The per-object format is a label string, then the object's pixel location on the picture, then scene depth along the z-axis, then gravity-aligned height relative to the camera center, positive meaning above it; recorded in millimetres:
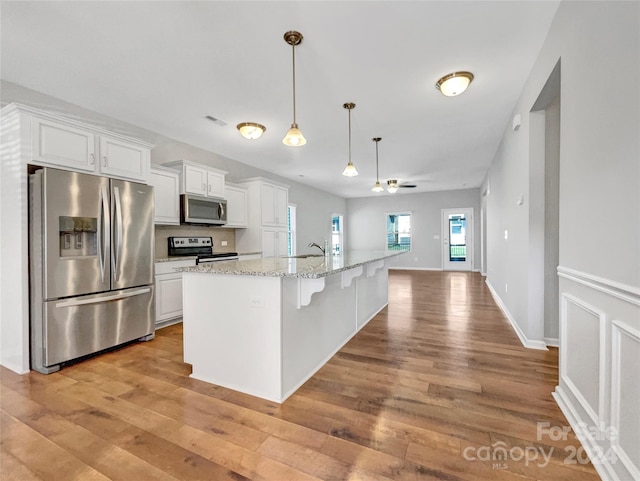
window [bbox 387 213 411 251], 9875 +156
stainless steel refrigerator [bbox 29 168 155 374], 2441 -254
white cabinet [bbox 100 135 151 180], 2902 +853
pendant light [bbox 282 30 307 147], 2205 +872
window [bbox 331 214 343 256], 9860 +168
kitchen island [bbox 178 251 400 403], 1953 -649
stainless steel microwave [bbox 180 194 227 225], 4031 +409
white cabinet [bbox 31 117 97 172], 2459 +850
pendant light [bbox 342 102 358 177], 3288 +879
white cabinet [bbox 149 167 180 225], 3740 +578
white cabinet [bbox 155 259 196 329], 3535 -713
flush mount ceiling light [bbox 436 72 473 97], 2615 +1428
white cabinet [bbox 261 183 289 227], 5281 +628
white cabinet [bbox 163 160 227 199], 4043 +883
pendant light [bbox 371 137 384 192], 4352 +1503
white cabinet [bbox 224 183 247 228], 4852 +561
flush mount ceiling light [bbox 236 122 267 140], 3150 +1189
